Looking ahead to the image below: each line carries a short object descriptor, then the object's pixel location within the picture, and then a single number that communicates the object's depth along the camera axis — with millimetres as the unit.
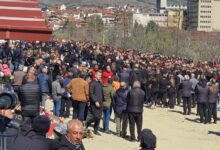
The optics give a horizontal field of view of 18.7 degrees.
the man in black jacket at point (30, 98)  12453
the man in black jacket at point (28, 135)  4953
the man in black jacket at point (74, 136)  7036
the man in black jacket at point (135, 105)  15719
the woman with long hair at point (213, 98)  21922
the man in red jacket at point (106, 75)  18331
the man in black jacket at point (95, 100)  15781
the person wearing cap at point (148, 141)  6730
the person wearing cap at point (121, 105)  16359
